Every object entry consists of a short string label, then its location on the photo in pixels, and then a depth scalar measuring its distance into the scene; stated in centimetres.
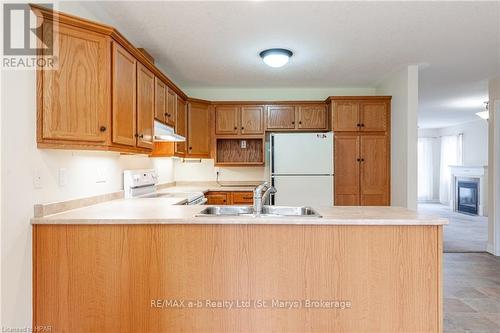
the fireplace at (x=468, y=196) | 727
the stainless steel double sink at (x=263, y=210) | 215
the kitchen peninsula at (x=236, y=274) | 168
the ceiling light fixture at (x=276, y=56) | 301
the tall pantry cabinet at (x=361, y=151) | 408
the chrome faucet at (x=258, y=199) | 206
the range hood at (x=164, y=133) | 280
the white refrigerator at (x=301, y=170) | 391
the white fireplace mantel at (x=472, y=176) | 706
